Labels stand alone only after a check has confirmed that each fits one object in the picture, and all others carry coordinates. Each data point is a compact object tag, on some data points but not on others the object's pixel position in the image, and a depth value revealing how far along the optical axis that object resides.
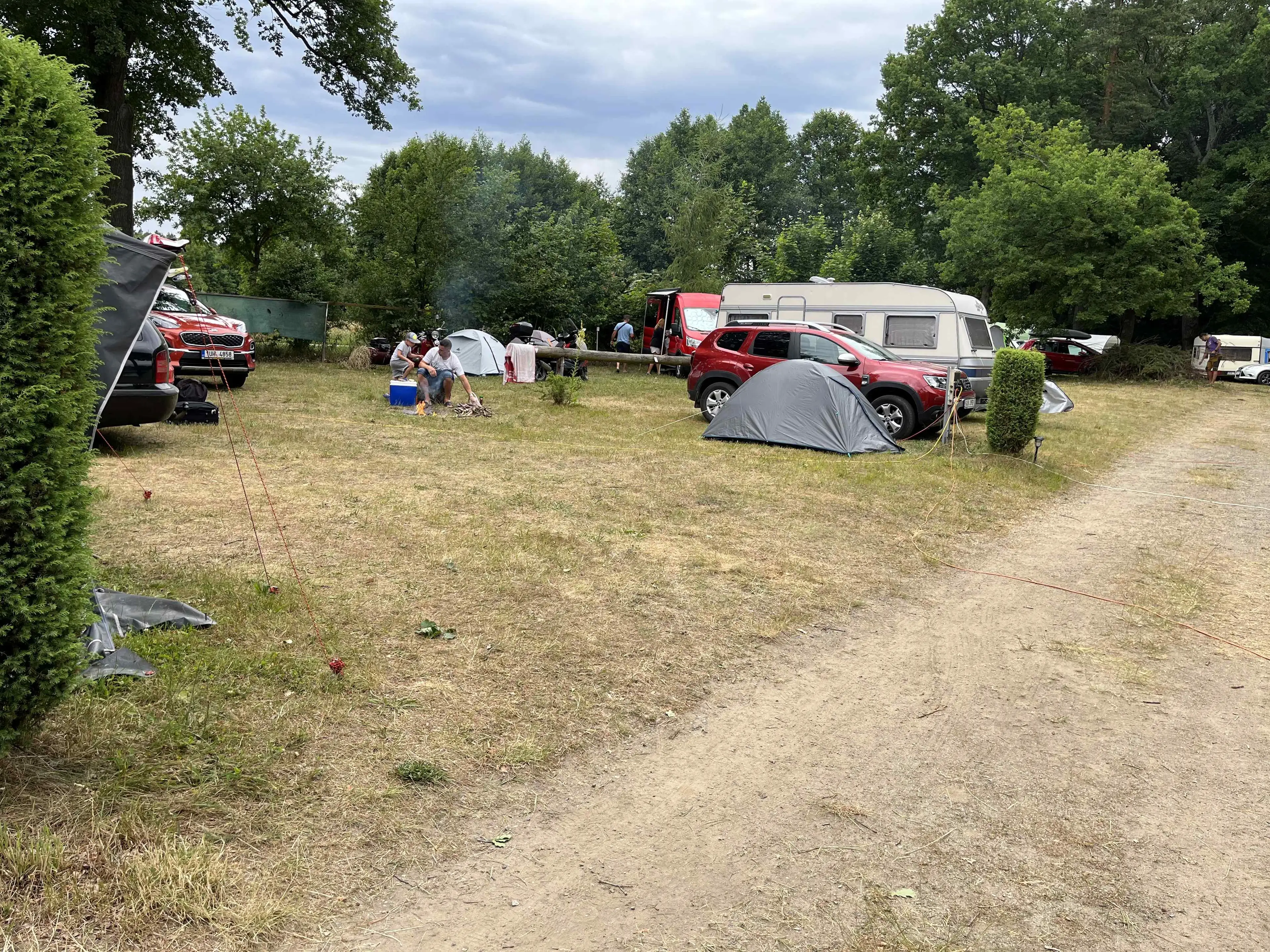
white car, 31.59
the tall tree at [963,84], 38.69
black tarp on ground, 4.15
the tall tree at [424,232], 23.41
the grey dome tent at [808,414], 11.88
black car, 9.09
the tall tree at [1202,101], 32.53
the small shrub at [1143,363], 29.95
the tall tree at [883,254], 39.56
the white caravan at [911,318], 16.72
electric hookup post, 12.62
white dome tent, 21.84
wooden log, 20.73
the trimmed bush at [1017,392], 11.69
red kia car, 14.55
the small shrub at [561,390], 16.06
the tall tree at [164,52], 16.59
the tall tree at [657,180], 42.50
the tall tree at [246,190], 22.67
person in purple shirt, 30.11
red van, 24.45
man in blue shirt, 27.23
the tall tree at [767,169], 62.72
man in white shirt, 14.52
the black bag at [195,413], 11.71
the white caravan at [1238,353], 31.56
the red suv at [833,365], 13.20
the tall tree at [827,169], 66.56
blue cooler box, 14.76
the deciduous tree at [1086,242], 27.94
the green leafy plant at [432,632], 5.03
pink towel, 21.14
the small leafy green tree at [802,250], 38.75
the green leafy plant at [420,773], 3.60
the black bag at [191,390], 12.12
